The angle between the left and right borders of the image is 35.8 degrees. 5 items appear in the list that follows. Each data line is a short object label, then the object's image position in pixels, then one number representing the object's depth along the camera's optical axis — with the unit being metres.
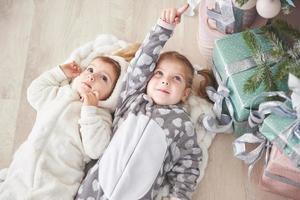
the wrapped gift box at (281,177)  1.19
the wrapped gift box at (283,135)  1.12
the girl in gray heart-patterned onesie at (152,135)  1.24
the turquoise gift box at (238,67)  1.26
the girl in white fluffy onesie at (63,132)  1.21
